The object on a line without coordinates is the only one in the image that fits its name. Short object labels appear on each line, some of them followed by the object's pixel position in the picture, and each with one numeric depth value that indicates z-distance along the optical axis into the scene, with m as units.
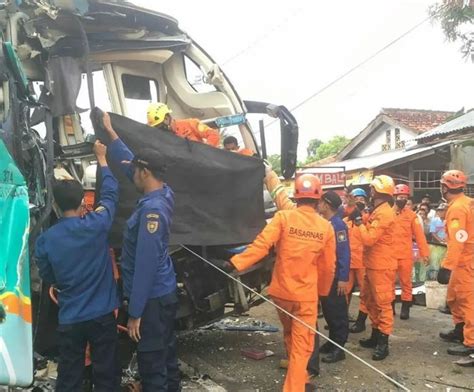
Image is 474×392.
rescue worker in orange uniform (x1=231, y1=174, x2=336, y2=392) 4.04
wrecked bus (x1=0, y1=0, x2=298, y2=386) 2.82
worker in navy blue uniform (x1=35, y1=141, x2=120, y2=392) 3.24
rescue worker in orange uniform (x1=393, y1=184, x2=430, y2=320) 6.55
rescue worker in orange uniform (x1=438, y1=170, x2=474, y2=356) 5.32
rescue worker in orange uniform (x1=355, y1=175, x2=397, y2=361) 5.33
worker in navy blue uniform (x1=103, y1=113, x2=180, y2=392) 3.19
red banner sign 9.25
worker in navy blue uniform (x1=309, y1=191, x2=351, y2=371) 5.32
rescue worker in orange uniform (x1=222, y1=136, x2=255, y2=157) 5.17
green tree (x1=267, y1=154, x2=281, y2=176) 29.09
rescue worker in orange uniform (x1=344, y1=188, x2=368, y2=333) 6.34
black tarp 4.09
